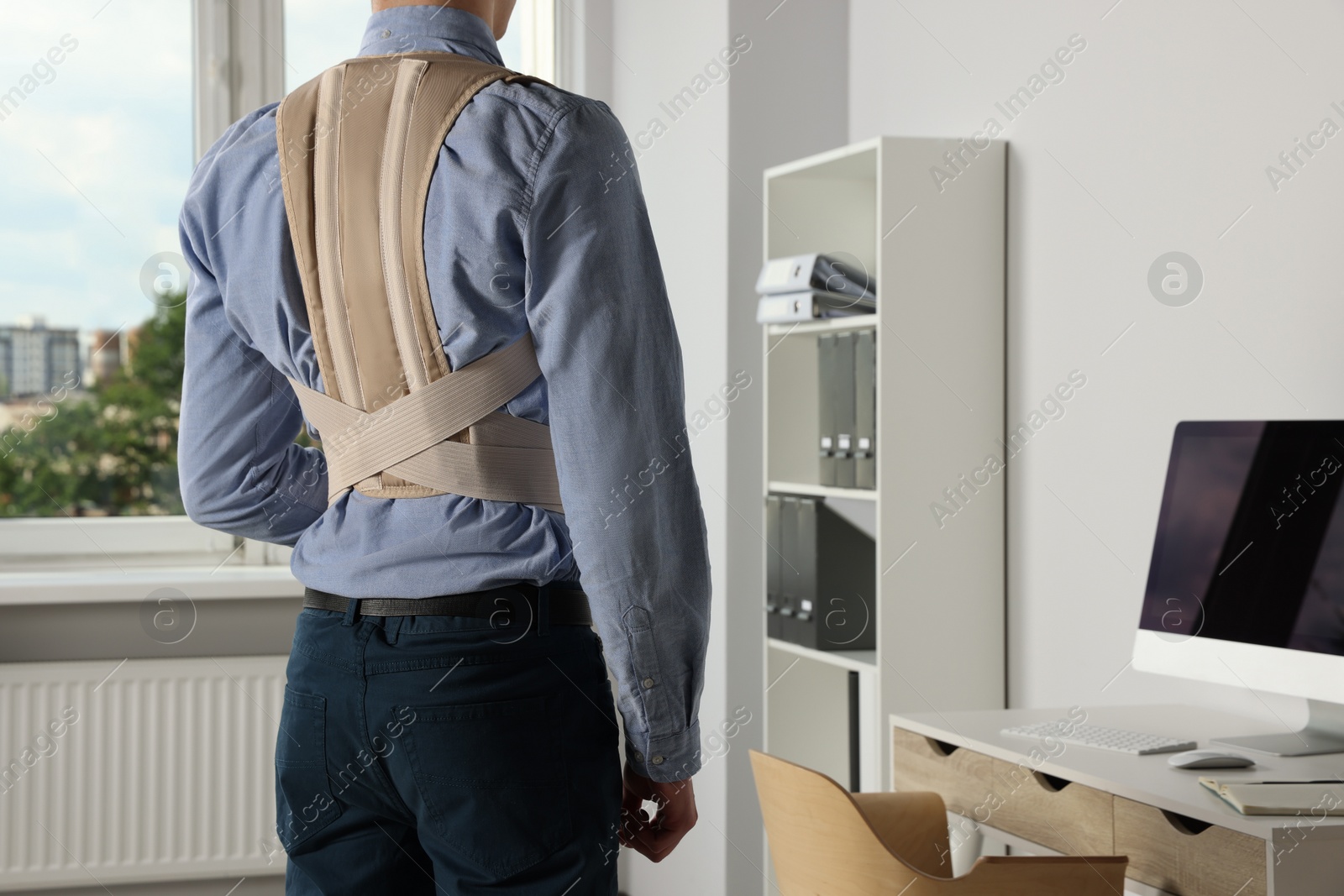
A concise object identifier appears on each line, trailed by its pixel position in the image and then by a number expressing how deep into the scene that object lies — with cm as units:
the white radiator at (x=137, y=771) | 298
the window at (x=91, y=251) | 327
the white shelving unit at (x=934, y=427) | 247
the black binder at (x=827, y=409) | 264
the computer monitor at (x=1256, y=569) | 161
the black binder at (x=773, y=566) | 279
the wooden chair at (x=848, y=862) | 145
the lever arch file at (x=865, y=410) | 252
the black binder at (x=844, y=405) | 258
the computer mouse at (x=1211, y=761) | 157
